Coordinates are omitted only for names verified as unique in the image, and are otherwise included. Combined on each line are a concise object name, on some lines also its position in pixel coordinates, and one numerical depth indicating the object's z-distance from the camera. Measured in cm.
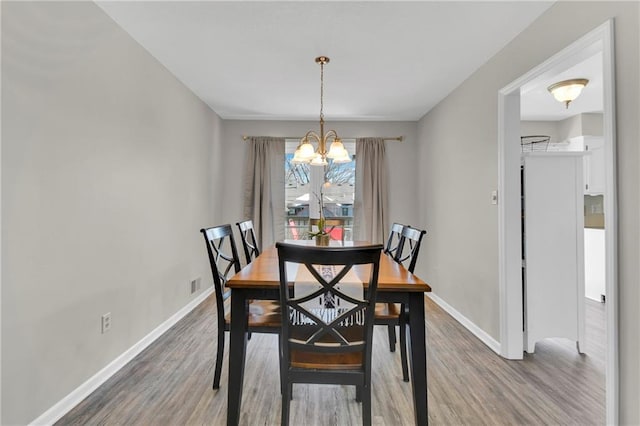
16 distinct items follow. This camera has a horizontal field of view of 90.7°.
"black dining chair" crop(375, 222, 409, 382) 191
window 471
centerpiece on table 258
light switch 260
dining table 154
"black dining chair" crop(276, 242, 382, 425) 128
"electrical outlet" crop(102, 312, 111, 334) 211
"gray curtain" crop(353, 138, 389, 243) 452
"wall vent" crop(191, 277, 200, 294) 359
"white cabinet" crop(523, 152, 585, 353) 252
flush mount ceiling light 302
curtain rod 454
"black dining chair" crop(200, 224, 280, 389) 178
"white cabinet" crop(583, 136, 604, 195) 410
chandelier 254
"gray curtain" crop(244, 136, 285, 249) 447
